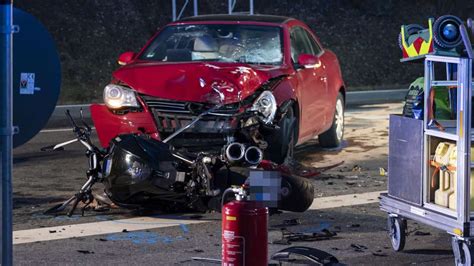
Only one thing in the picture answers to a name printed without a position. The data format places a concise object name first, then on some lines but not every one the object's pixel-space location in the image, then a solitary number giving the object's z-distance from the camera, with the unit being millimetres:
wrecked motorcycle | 12092
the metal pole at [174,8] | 27062
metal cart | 9806
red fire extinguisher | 8454
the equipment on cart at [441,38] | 10072
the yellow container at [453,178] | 10102
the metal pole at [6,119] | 6475
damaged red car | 13868
